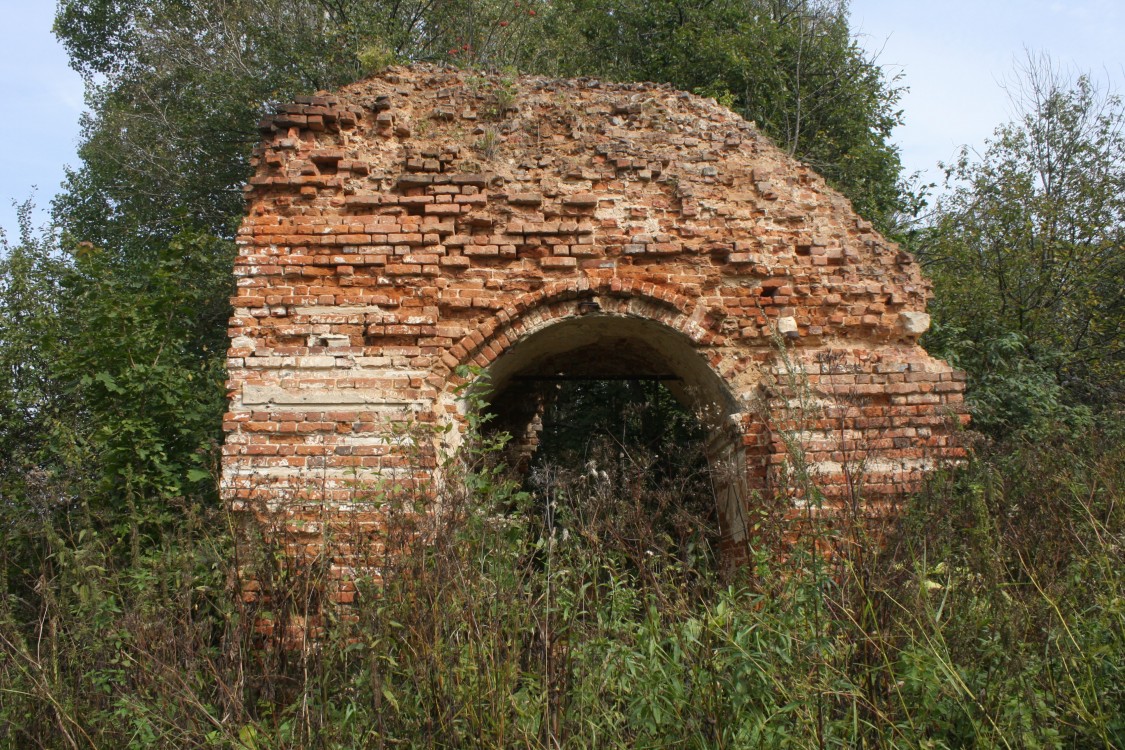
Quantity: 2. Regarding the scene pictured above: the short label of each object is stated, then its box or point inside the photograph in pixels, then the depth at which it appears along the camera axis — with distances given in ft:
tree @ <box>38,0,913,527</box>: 47.93
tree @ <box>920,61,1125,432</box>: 28.68
